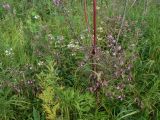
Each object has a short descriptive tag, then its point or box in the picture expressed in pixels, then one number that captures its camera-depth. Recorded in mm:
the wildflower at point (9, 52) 1526
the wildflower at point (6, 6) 1971
